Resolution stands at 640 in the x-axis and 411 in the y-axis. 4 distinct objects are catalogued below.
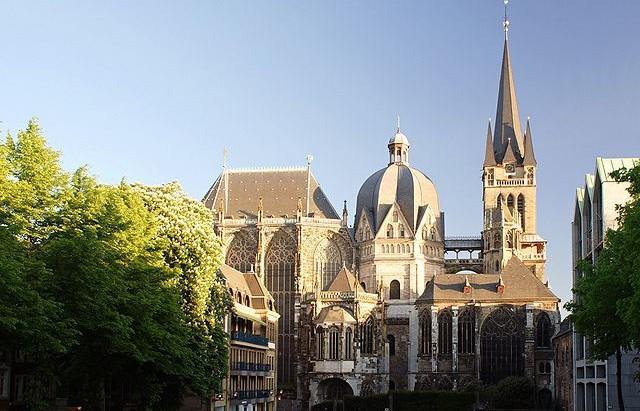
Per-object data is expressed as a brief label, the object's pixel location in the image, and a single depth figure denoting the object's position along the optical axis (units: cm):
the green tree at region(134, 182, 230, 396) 5516
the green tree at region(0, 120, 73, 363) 3675
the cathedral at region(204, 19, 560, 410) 9856
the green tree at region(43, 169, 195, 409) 4212
